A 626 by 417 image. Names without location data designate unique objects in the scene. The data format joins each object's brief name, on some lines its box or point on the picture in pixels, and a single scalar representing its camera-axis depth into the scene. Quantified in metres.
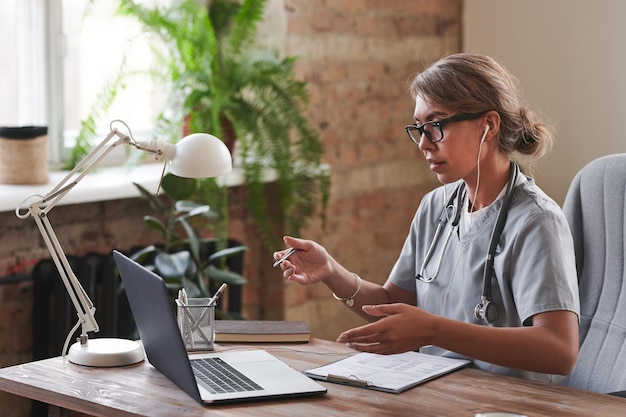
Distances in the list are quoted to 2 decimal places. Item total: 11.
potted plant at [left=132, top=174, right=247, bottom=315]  2.90
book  2.20
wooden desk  1.70
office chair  2.25
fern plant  3.17
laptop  1.72
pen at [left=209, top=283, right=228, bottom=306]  2.07
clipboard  1.86
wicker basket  2.83
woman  1.94
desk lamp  1.91
